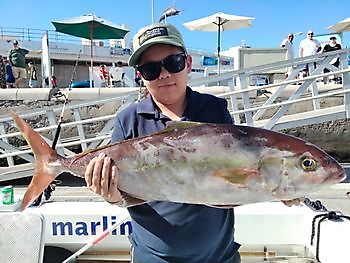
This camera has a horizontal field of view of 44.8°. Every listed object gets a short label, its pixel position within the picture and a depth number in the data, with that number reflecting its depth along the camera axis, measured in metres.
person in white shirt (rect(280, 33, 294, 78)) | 12.65
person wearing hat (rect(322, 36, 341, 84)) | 11.38
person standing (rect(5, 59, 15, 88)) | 14.50
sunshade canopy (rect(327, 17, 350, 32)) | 14.41
